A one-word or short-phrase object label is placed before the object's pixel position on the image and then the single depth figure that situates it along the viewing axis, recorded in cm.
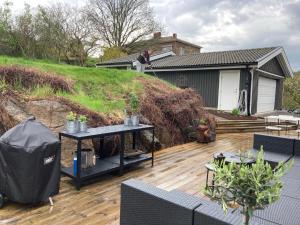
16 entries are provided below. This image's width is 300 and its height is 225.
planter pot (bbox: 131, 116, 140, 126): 514
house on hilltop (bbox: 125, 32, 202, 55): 2422
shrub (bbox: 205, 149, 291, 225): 136
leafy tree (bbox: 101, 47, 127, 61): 2153
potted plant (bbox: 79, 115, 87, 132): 428
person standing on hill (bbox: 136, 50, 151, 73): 1240
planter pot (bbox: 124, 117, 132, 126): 512
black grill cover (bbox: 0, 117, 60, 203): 315
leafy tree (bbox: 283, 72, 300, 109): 1812
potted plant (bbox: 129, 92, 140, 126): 515
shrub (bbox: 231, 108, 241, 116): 1146
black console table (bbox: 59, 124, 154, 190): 398
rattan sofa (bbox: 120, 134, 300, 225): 178
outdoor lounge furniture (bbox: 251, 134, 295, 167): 465
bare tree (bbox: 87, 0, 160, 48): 2256
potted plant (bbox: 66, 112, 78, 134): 416
